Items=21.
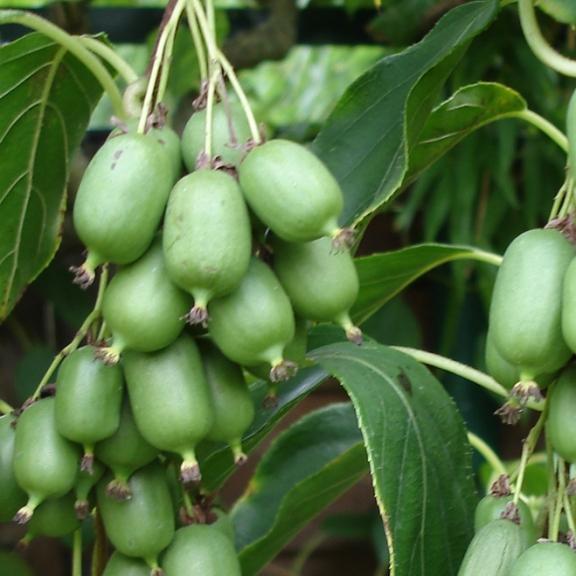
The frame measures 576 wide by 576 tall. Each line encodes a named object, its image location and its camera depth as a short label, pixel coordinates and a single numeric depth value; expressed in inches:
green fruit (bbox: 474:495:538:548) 27.6
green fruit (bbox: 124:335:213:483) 26.6
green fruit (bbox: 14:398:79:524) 27.5
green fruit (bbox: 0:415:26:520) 28.6
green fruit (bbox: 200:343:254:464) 27.1
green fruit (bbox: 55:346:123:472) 27.2
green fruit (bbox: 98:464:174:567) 27.6
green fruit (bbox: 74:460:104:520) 27.8
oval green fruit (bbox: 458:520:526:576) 27.1
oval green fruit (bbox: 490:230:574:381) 26.4
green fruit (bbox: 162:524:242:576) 27.6
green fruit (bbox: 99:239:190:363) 26.4
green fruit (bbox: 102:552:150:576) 28.0
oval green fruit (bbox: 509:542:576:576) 26.2
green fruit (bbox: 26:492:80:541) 28.3
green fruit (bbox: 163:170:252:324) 25.9
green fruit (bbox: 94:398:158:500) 27.4
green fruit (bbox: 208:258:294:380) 26.3
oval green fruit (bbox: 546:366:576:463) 26.7
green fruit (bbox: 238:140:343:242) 26.2
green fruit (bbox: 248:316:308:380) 27.1
